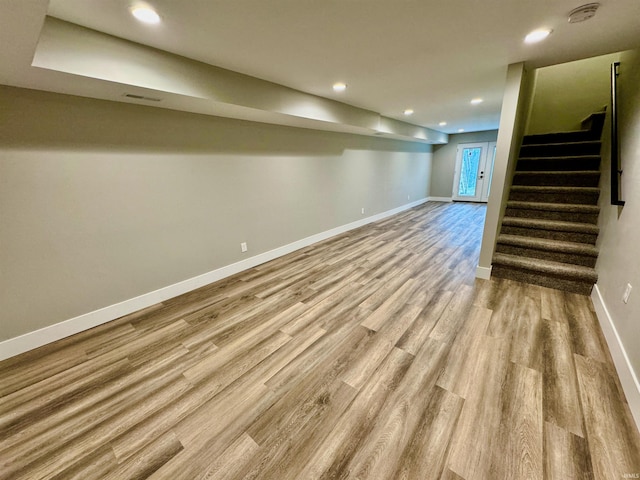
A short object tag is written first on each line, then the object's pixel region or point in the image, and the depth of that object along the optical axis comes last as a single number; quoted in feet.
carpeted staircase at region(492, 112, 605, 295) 9.45
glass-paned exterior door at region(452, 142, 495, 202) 26.37
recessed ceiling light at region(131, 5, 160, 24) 5.02
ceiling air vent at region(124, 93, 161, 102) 6.81
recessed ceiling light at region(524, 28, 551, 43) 6.32
